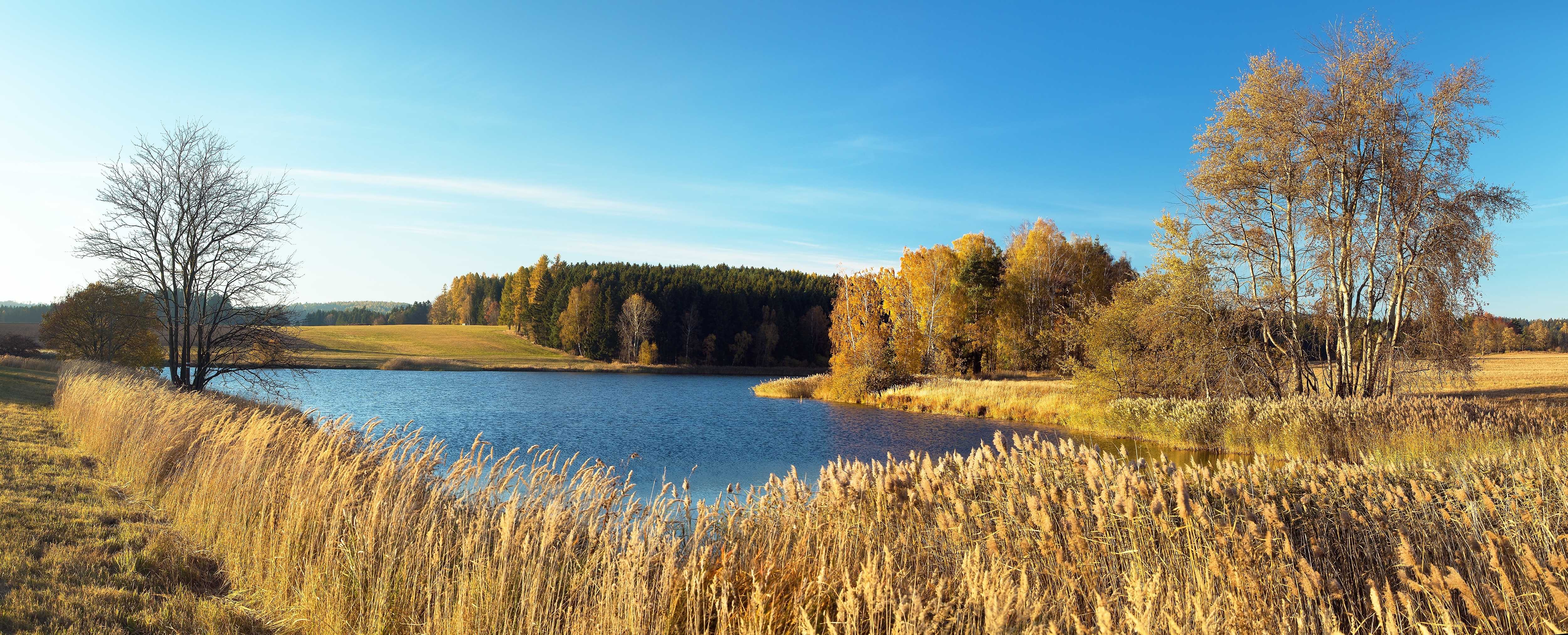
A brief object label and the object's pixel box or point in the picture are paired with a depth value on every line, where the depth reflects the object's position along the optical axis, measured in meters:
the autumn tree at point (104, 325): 32.12
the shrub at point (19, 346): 39.81
